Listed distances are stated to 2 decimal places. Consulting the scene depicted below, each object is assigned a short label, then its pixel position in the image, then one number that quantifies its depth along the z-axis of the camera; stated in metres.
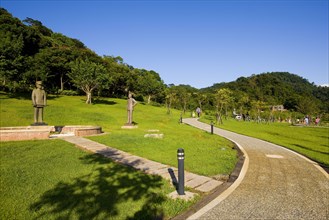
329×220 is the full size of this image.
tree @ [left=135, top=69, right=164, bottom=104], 68.31
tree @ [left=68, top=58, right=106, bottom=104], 42.47
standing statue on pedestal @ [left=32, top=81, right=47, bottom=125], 15.15
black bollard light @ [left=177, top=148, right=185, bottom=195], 5.36
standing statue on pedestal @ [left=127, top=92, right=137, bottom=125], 20.36
